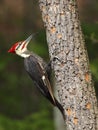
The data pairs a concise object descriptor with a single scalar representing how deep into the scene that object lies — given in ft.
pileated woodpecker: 47.60
